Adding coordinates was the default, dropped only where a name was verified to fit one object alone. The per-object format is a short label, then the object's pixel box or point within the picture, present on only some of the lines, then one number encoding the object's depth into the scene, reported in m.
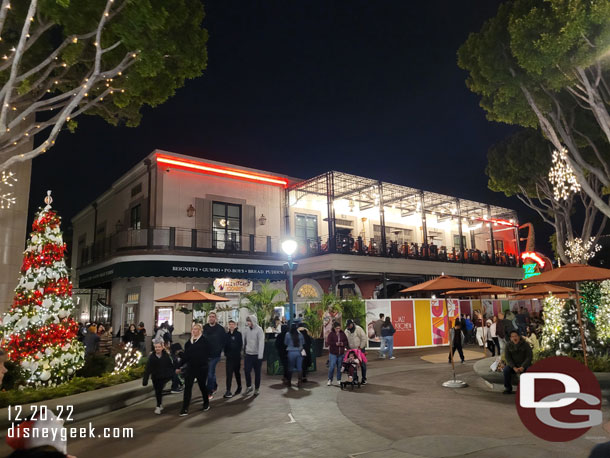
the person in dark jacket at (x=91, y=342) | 12.80
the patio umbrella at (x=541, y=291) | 16.22
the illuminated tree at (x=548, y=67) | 11.07
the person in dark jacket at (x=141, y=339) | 16.80
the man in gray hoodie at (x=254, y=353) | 10.35
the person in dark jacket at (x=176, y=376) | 10.84
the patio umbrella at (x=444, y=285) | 10.87
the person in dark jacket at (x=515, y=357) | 9.35
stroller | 10.77
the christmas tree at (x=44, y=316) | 9.27
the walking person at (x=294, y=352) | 11.13
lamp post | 12.82
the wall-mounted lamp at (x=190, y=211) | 22.52
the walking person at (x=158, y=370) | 8.52
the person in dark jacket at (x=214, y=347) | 10.10
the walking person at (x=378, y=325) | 18.43
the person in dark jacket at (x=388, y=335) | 16.77
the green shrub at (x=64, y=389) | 8.06
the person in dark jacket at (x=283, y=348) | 11.26
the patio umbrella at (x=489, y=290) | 12.33
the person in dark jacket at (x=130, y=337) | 16.66
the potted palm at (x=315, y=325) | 17.48
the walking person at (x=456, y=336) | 13.81
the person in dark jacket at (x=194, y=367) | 8.36
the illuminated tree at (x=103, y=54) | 8.72
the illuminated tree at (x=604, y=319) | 10.07
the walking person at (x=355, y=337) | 11.52
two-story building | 21.58
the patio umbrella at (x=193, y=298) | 15.16
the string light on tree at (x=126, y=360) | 11.27
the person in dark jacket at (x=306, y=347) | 11.71
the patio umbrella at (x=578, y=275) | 9.09
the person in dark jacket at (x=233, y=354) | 10.27
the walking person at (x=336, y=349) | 11.23
